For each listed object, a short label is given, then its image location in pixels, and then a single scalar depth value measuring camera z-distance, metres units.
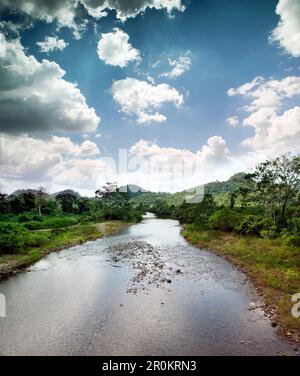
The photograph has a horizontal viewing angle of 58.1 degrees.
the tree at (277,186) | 38.56
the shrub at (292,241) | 27.16
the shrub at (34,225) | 47.97
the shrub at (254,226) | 36.69
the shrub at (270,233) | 33.31
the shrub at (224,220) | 41.81
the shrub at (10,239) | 30.53
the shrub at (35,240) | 34.12
